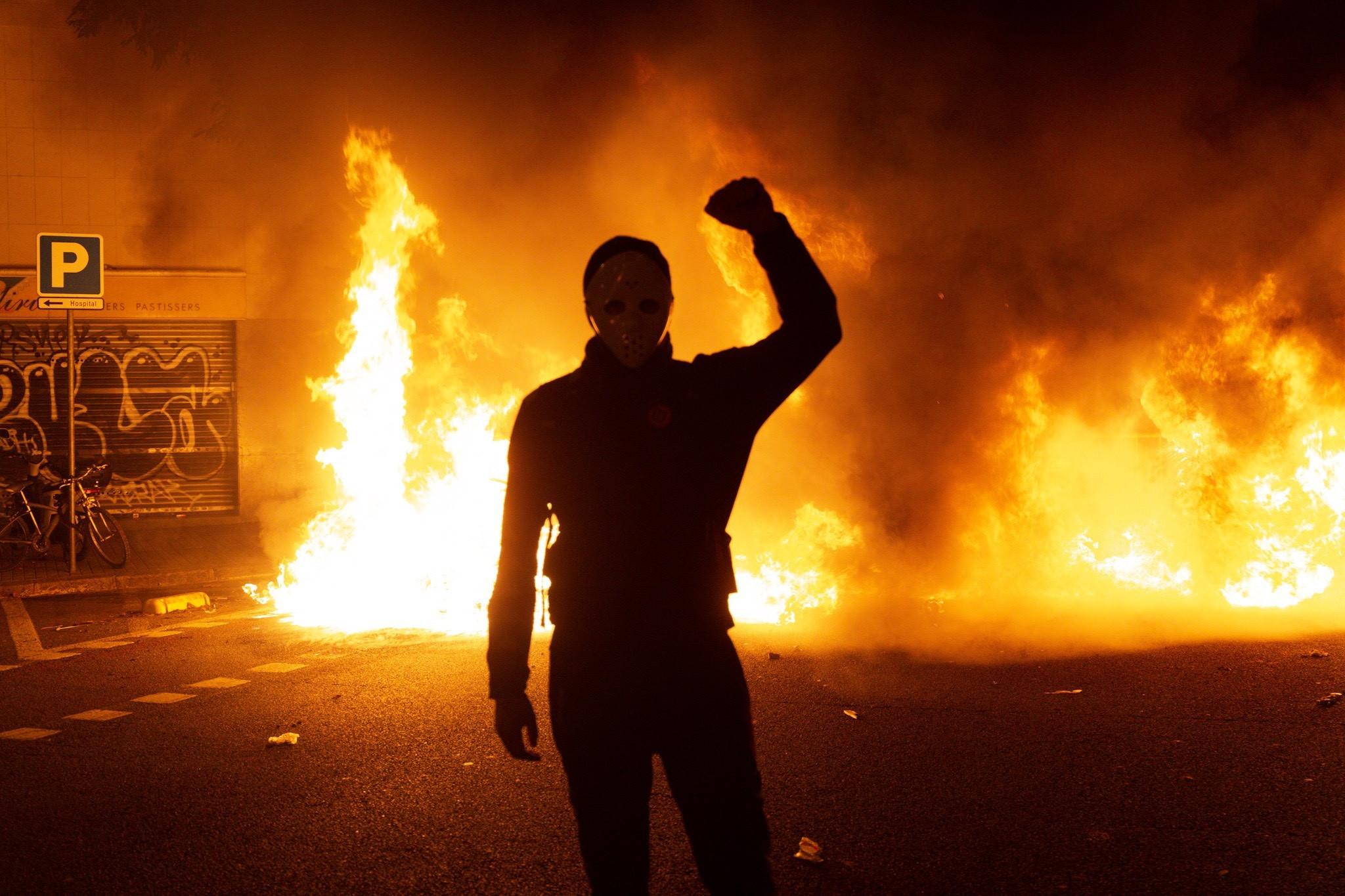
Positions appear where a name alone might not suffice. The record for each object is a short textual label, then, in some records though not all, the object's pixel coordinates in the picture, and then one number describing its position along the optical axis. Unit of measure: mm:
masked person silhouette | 2424
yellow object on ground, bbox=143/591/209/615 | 9453
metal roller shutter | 14562
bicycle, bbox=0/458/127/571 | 11727
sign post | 10914
